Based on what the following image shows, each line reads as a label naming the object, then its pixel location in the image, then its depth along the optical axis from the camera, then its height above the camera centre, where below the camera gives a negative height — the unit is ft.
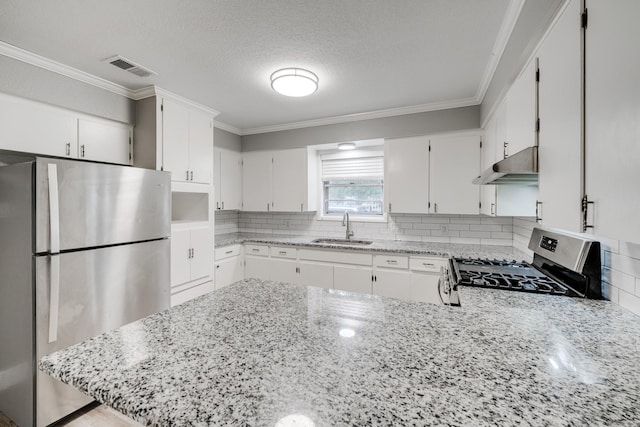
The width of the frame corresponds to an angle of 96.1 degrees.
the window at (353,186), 12.92 +1.15
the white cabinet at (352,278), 10.31 -2.47
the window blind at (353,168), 12.83 +1.96
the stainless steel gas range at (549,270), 4.62 -1.25
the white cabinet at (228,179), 12.67 +1.43
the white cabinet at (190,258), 9.30 -1.66
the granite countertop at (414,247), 8.66 -1.29
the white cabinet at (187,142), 9.31 +2.34
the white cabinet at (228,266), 11.24 -2.29
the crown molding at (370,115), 10.19 +3.81
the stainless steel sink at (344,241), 11.72 -1.32
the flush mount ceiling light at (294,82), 7.57 +3.41
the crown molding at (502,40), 5.35 +3.78
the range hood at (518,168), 4.56 +0.72
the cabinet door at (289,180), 12.80 +1.35
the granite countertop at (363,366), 1.98 -1.37
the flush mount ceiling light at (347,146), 12.13 +2.77
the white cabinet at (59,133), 6.80 +2.06
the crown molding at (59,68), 6.61 +3.65
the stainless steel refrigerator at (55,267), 5.74 -1.27
